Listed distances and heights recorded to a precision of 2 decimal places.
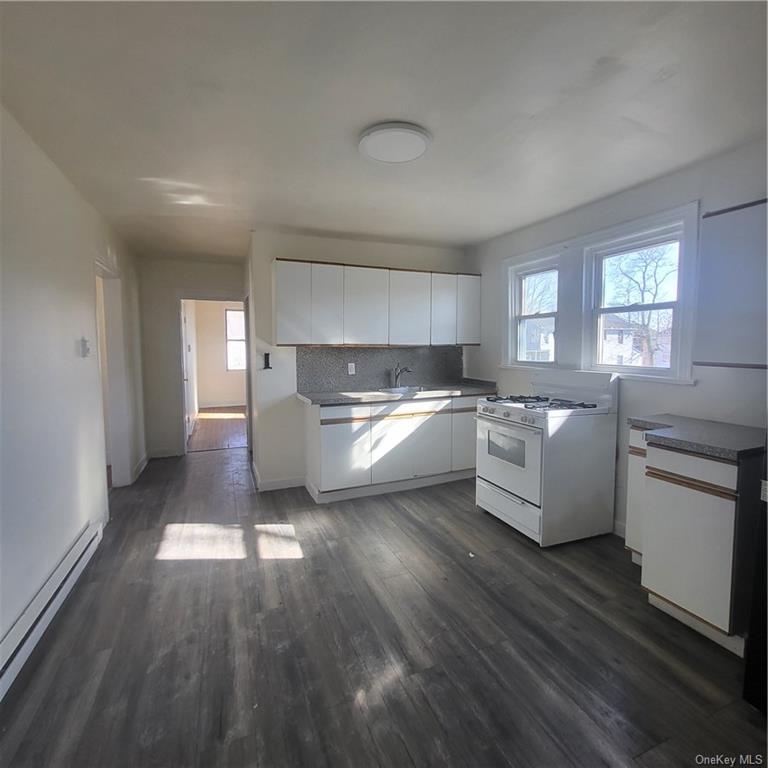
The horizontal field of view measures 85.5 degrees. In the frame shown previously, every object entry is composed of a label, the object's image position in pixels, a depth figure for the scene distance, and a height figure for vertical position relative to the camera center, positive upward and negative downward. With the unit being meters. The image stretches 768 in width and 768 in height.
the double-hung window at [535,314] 3.66 +0.36
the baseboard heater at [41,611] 1.71 -1.23
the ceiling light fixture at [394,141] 1.98 +1.05
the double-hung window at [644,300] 2.58 +0.36
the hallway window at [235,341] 8.88 +0.28
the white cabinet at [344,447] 3.54 -0.81
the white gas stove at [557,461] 2.79 -0.76
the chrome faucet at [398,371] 4.41 -0.19
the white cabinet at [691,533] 1.81 -0.85
